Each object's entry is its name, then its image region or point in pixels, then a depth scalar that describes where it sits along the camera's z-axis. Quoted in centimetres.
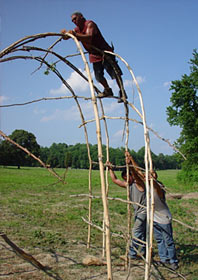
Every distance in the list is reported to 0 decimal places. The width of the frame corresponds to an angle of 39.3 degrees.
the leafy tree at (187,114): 1964
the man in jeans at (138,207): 423
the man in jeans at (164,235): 416
